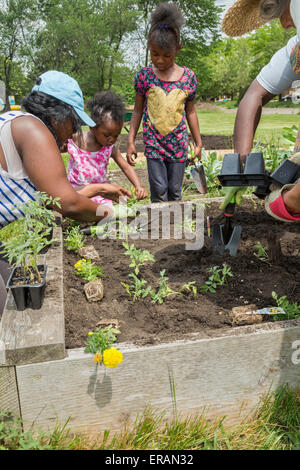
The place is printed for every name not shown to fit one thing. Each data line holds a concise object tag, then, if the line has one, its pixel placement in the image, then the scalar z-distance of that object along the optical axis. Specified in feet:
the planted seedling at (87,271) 6.82
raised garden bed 4.27
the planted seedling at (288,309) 5.29
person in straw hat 6.08
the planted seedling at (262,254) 7.33
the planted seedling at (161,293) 6.07
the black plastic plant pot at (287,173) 5.47
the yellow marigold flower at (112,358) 4.08
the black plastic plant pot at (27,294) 4.92
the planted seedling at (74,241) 8.02
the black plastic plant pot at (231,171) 6.09
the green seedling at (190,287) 6.16
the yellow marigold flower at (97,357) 4.19
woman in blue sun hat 6.42
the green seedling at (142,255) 6.59
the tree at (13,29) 100.76
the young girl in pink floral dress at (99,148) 10.21
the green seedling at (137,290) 6.03
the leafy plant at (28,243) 5.04
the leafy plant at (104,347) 4.09
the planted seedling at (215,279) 6.39
